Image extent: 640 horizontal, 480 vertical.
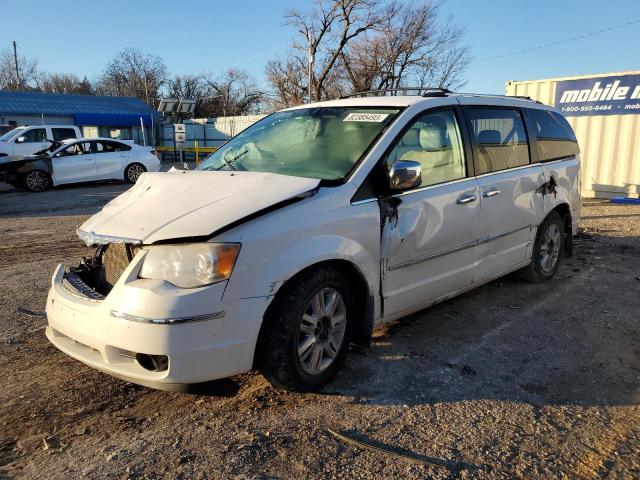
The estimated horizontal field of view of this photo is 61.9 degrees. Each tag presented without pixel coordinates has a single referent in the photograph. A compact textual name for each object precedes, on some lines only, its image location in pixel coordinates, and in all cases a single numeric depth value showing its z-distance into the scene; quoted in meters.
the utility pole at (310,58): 31.72
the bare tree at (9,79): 69.12
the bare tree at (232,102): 64.69
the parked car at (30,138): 17.84
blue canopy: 38.62
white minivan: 2.77
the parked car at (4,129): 21.78
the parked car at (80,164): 15.22
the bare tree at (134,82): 69.56
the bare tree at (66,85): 77.12
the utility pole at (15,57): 66.18
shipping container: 11.66
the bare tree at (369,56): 40.56
